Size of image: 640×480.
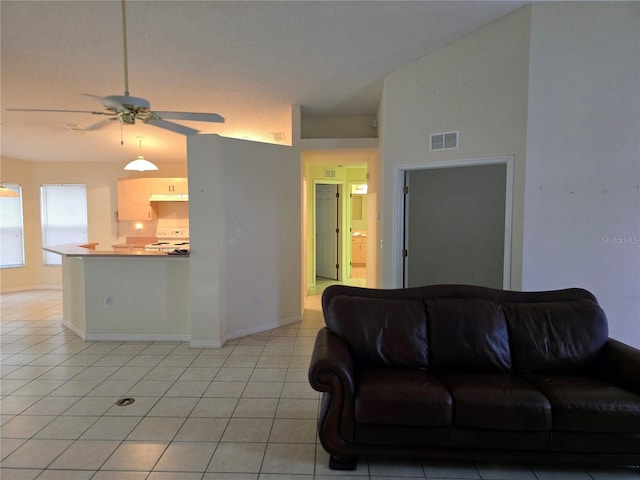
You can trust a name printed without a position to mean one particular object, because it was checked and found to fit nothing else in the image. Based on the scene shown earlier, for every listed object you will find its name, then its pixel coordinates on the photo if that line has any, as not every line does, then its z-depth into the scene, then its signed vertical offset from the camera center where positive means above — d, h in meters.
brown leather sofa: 1.90 -0.97
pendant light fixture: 5.06 +0.80
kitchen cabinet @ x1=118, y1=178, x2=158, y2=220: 7.01 +0.44
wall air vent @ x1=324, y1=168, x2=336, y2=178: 7.03 +0.96
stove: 7.16 -0.34
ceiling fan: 2.31 +0.79
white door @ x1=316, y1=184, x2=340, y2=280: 7.45 -0.24
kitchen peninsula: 4.05 -0.91
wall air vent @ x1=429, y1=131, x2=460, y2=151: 3.45 +0.81
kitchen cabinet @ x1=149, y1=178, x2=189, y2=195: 6.91 +0.69
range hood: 6.86 +0.45
